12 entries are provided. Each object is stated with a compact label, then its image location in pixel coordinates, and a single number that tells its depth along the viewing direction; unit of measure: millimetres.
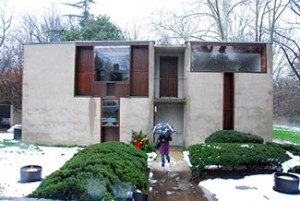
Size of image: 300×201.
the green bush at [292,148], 10417
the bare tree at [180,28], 23622
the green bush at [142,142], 12207
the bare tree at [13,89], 20609
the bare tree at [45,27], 27833
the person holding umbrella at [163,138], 9770
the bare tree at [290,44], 16216
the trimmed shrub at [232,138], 10780
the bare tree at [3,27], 23688
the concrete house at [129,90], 13281
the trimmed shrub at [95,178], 4312
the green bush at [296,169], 8086
